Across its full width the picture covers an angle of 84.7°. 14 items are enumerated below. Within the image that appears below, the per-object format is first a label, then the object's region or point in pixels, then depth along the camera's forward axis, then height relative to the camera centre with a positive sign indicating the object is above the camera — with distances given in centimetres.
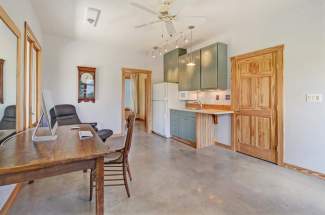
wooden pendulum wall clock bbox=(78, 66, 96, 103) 473 +60
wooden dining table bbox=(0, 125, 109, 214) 111 -36
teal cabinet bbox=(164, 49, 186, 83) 550 +132
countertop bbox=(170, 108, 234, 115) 385 -14
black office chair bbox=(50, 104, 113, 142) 404 -21
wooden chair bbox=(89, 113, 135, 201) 211 -63
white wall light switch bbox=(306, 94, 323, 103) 266 +11
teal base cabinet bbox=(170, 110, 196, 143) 443 -51
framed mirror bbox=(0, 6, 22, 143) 175 +32
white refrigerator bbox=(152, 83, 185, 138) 531 +8
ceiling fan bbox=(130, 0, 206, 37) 253 +140
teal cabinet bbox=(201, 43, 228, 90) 405 +92
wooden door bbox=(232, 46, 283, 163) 322 +5
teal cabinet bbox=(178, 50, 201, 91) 462 +90
